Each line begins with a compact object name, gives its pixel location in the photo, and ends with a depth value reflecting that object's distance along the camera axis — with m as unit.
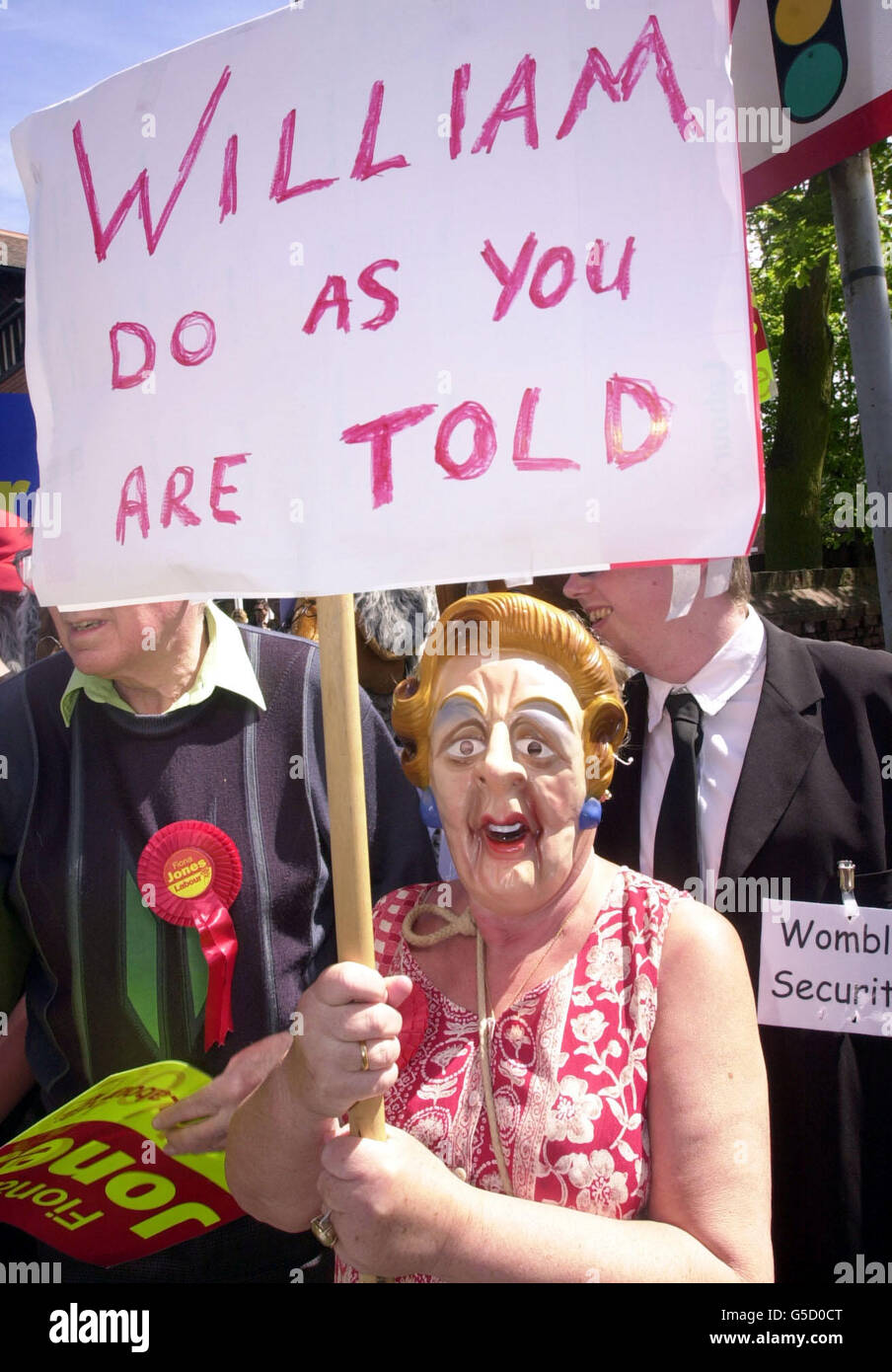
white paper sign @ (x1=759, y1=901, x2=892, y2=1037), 1.81
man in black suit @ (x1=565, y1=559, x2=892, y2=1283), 1.82
